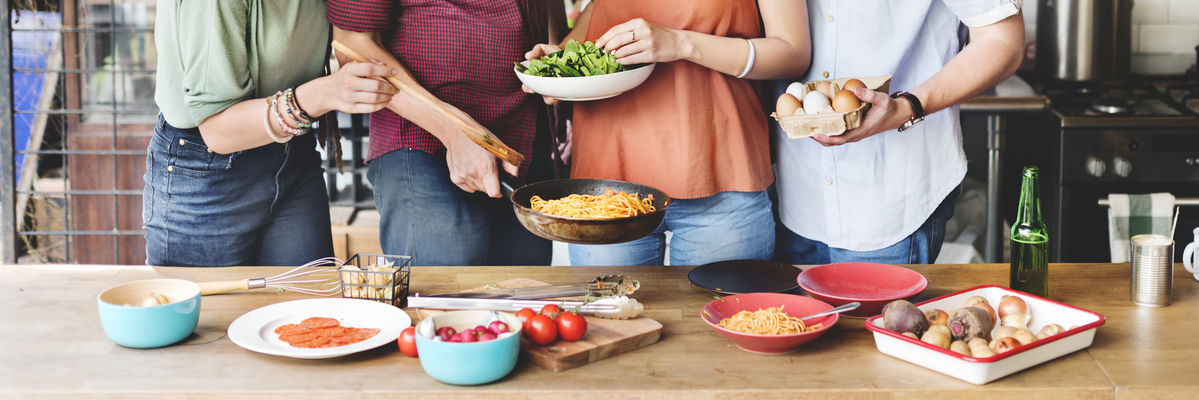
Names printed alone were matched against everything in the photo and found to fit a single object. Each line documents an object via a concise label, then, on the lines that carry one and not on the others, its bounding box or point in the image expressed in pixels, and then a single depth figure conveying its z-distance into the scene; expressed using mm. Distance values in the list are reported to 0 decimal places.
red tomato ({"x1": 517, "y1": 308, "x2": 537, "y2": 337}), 1647
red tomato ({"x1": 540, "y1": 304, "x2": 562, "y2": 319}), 1695
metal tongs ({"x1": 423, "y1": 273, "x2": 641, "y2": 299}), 1866
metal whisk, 1941
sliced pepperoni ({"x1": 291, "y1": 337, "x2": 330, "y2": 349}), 1640
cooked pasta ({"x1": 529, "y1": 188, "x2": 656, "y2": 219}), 1854
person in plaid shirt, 2238
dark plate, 1957
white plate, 1650
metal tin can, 1843
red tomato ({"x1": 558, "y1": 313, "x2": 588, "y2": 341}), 1630
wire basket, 1860
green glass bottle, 1840
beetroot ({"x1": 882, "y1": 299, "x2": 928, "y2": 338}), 1600
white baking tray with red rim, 1500
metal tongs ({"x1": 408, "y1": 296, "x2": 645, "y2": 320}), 1766
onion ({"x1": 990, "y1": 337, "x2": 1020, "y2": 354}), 1526
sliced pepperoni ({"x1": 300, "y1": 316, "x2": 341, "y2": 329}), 1727
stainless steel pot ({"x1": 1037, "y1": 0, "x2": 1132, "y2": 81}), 3615
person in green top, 2141
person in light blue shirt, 2213
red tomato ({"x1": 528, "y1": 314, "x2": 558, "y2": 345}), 1613
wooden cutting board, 1590
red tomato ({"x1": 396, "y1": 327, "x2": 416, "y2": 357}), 1615
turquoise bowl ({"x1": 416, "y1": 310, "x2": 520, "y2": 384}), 1485
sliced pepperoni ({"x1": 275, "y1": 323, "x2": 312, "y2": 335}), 1694
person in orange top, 2234
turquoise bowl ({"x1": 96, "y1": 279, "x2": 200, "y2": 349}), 1628
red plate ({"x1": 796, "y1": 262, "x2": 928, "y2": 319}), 1808
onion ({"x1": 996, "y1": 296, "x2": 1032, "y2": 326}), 1723
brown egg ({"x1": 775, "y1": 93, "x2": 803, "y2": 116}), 2072
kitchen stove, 3279
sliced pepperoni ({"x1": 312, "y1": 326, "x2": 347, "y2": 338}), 1684
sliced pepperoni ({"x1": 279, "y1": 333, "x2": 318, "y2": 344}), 1659
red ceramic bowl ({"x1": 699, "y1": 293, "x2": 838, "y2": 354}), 1598
